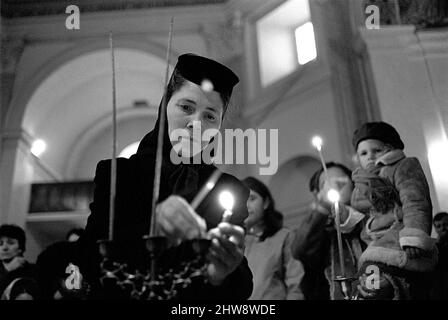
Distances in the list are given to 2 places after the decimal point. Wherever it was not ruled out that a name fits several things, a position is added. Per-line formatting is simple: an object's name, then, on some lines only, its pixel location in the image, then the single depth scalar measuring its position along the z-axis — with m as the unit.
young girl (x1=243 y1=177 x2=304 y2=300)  2.63
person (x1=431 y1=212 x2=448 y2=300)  1.93
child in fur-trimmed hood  1.85
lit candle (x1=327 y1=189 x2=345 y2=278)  1.72
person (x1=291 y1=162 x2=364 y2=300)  2.14
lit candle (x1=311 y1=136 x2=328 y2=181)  2.02
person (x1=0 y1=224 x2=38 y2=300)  2.60
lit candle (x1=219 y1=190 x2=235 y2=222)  1.12
